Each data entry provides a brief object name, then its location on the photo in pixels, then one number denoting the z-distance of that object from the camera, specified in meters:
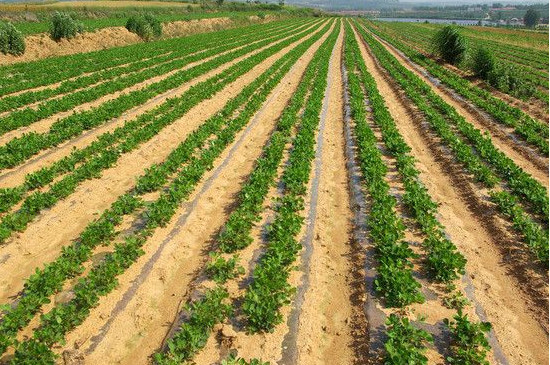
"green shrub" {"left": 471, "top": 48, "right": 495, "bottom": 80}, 25.08
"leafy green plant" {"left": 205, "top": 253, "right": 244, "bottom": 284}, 7.25
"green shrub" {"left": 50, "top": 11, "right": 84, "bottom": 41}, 31.77
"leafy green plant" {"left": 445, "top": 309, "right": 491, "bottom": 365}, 5.57
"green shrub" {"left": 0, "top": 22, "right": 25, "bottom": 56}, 26.64
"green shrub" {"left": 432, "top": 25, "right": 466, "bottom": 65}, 31.48
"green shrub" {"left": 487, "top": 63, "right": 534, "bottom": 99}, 22.27
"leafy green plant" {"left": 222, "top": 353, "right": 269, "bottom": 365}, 5.35
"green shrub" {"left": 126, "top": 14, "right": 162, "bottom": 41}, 40.66
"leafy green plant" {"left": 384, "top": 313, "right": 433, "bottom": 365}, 5.41
